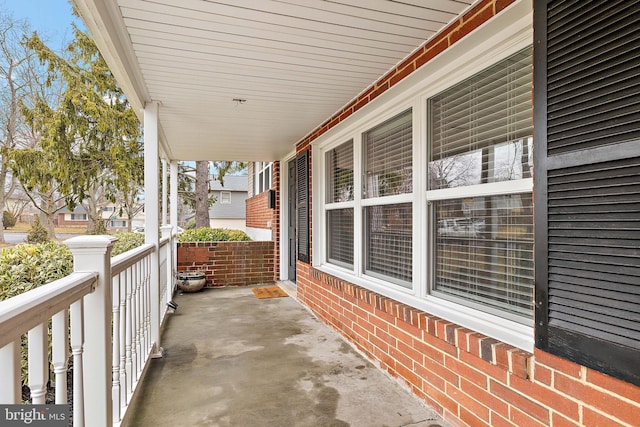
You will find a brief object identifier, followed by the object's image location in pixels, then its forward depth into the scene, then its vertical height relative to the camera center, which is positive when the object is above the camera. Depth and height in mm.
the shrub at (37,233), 7762 -438
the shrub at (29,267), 2553 -394
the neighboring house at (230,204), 23422 +544
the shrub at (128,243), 4914 -415
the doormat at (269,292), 5913 -1326
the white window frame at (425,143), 1900 +538
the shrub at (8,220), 7590 -137
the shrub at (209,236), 7141 -450
